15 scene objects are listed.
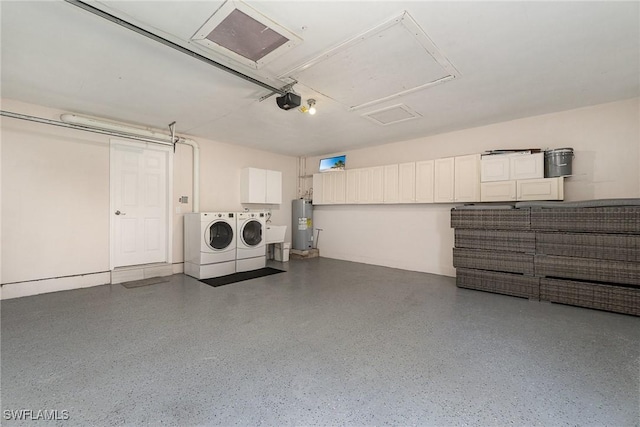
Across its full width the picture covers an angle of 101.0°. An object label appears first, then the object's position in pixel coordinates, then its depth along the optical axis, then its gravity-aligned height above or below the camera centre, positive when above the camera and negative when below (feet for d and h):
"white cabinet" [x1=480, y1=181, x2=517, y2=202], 12.75 +1.06
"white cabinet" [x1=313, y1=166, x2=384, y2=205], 18.11 +1.94
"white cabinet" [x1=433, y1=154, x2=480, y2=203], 14.06 +1.84
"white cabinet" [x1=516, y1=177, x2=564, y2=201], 11.65 +1.08
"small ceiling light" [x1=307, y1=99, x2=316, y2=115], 10.87 +4.54
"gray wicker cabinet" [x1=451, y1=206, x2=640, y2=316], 9.82 -1.76
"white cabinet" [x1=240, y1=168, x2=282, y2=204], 18.72 +1.98
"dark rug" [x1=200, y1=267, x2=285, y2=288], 14.05 -3.69
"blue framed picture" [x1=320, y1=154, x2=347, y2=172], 20.08 +3.85
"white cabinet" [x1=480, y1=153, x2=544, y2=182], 12.14 +2.21
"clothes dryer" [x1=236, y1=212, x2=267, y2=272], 16.38 -1.87
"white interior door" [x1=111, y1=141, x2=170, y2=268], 14.07 +0.55
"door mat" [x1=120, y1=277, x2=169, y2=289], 13.33 -3.66
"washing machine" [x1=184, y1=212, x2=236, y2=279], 14.82 -1.84
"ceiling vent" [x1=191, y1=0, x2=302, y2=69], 6.11 +4.59
